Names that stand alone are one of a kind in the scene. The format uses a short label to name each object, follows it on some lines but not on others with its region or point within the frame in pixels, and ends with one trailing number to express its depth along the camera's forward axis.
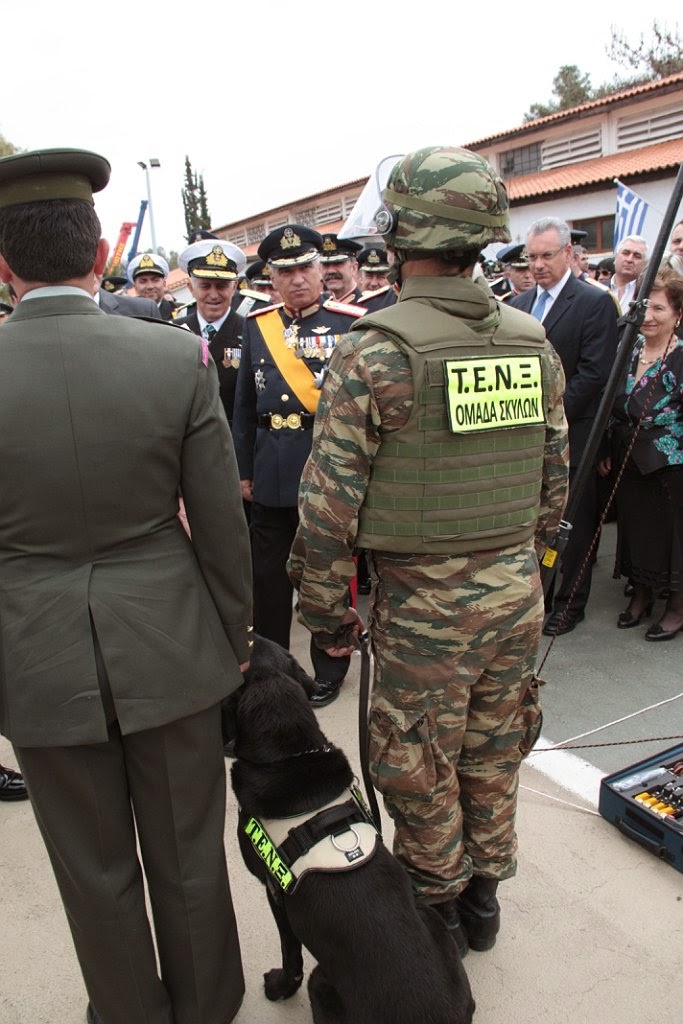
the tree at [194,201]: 56.94
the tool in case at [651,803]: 2.46
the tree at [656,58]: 30.33
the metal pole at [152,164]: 26.08
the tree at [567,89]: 45.75
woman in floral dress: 4.05
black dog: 1.60
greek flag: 7.29
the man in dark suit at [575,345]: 4.16
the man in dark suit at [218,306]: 4.27
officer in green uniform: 1.48
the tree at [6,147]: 23.17
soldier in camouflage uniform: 1.82
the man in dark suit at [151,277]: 8.04
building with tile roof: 17.95
